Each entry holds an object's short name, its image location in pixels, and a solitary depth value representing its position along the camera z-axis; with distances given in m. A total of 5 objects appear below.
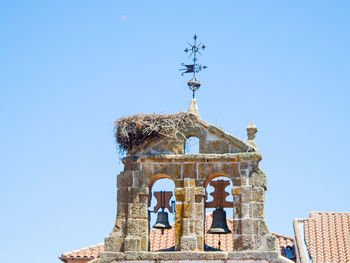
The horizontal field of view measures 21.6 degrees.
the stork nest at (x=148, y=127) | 18.25
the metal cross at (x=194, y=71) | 18.80
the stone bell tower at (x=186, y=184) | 17.45
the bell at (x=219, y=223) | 18.11
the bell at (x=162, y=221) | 18.42
